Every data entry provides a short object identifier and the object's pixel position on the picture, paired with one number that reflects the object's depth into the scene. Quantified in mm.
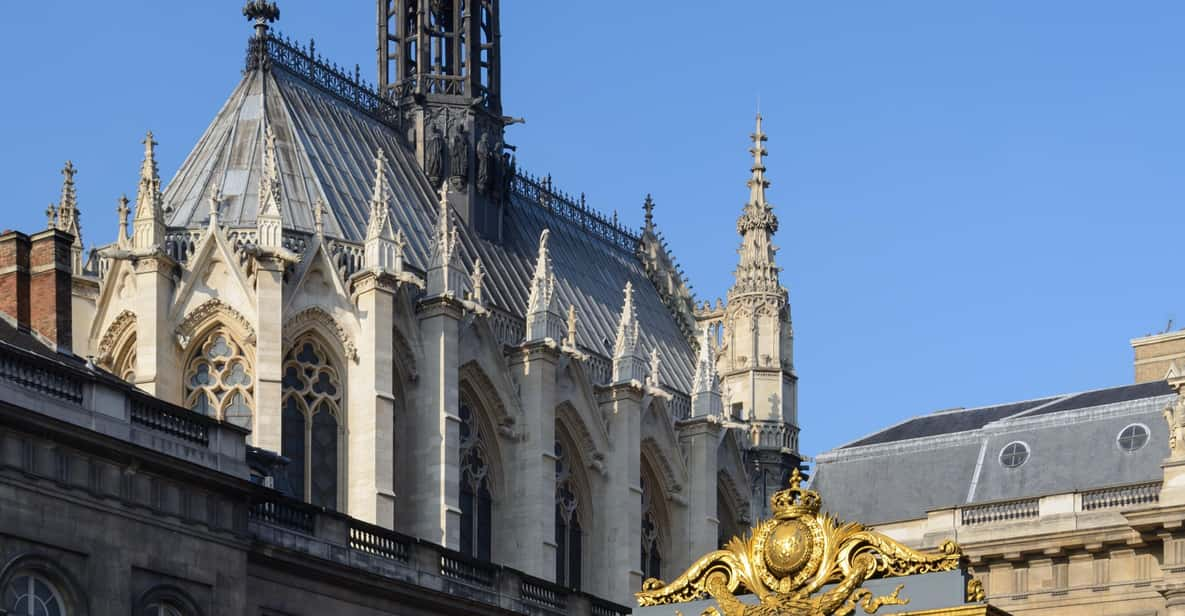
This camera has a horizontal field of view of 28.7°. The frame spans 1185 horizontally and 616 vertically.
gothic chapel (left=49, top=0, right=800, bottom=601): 57812
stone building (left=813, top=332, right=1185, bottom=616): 49781
